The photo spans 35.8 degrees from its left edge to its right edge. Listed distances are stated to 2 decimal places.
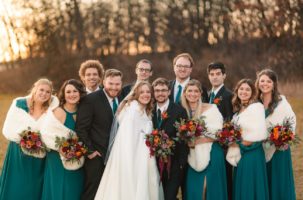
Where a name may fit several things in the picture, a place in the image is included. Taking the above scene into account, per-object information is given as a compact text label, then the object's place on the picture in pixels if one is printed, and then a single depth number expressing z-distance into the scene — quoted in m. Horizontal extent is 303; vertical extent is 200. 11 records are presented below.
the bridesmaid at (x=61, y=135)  6.32
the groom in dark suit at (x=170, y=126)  6.45
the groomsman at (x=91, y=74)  7.19
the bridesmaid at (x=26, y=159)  6.66
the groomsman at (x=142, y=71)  7.51
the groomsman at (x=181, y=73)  7.50
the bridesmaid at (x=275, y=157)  6.93
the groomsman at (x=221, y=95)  6.98
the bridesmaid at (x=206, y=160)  6.50
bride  6.20
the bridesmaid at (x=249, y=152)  6.51
